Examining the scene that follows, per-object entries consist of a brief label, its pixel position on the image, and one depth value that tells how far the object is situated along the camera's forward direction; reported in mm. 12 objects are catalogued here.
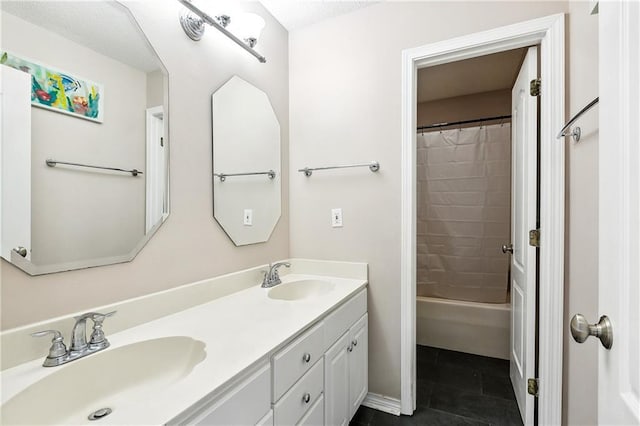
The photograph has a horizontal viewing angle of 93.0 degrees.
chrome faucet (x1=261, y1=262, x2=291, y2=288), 1687
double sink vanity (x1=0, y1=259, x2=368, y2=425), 725
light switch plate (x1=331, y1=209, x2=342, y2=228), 1906
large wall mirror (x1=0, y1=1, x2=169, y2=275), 837
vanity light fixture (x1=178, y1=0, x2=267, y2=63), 1308
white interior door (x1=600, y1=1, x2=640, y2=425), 501
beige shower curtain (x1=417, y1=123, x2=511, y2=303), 2568
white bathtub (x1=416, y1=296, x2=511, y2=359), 2367
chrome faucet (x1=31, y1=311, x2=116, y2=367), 824
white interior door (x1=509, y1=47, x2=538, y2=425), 1555
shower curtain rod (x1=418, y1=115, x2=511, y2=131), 2621
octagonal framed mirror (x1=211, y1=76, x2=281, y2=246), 1524
